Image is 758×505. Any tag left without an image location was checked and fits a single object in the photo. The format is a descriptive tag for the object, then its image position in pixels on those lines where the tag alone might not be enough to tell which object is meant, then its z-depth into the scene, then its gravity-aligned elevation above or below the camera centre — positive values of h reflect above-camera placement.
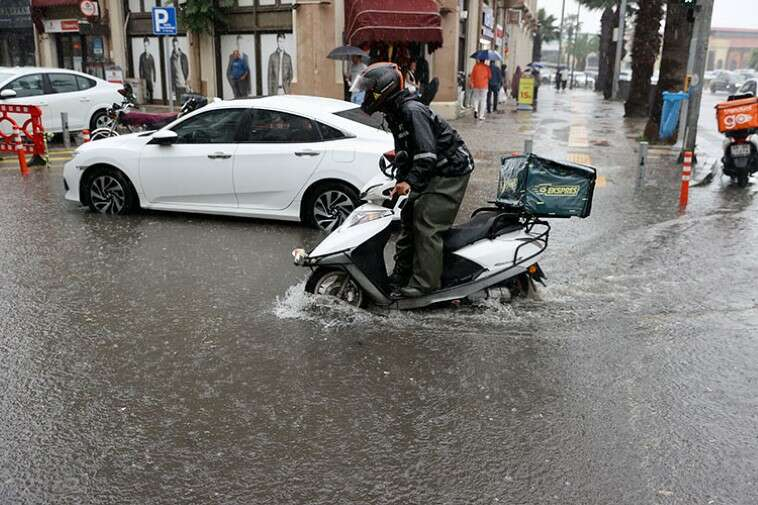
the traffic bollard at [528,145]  11.51 -1.30
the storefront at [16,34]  29.41 +0.73
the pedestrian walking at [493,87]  26.88 -0.99
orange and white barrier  12.96 -1.59
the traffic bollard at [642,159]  11.96 -1.54
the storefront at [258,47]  23.42 +0.28
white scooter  5.64 -1.51
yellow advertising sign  28.95 -1.19
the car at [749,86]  15.74 -0.47
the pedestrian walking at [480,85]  23.16 -0.80
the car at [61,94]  15.87 -0.92
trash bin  16.64 -1.14
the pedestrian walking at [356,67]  15.29 -0.22
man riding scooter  5.23 -0.82
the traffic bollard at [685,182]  9.92 -1.64
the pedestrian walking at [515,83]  36.06 -1.11
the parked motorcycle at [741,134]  11.64 -1.11
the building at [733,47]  129.88 +2.93
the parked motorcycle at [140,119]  14.90 -1.32
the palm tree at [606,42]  43.53 +1.30
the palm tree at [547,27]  95.12 +4.30
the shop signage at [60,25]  28.12 +1.05
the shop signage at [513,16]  42.50 +2.50
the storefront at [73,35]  27.09 +0.69
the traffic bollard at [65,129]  15.99 -1.64
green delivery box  5.64 -0.96
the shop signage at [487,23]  28.20 +1.44
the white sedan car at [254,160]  8.50 -1.23
